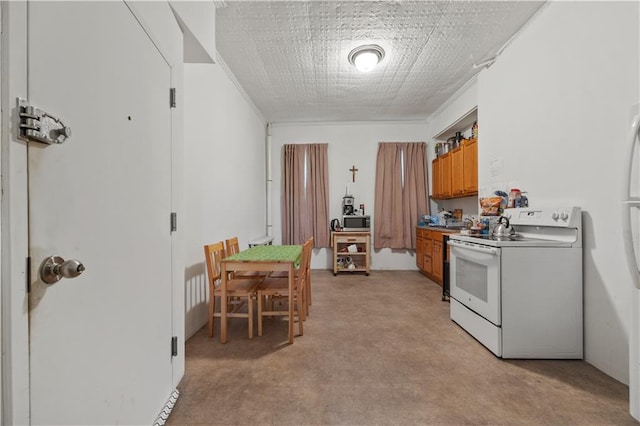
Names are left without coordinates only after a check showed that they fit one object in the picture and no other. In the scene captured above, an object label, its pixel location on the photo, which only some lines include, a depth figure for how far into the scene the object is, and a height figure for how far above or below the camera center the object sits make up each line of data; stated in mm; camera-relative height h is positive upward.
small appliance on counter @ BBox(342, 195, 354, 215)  4895 +153
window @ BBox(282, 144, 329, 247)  5020 +351
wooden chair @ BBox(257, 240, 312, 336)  2260 -668
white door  715 -14
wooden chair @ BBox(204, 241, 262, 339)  2207 -647
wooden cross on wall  5082 +811
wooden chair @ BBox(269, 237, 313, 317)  2775 -795
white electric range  1927 -615
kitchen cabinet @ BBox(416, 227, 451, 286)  3866 -651
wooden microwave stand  4652 -712
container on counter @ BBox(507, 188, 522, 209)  2546 +142
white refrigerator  1246 -176
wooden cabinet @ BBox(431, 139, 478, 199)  3568 +622
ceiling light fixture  2807 +1737
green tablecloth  2189 -388
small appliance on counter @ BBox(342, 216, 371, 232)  4746 -190
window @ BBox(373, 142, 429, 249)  4922 +372
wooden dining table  2156 -452
